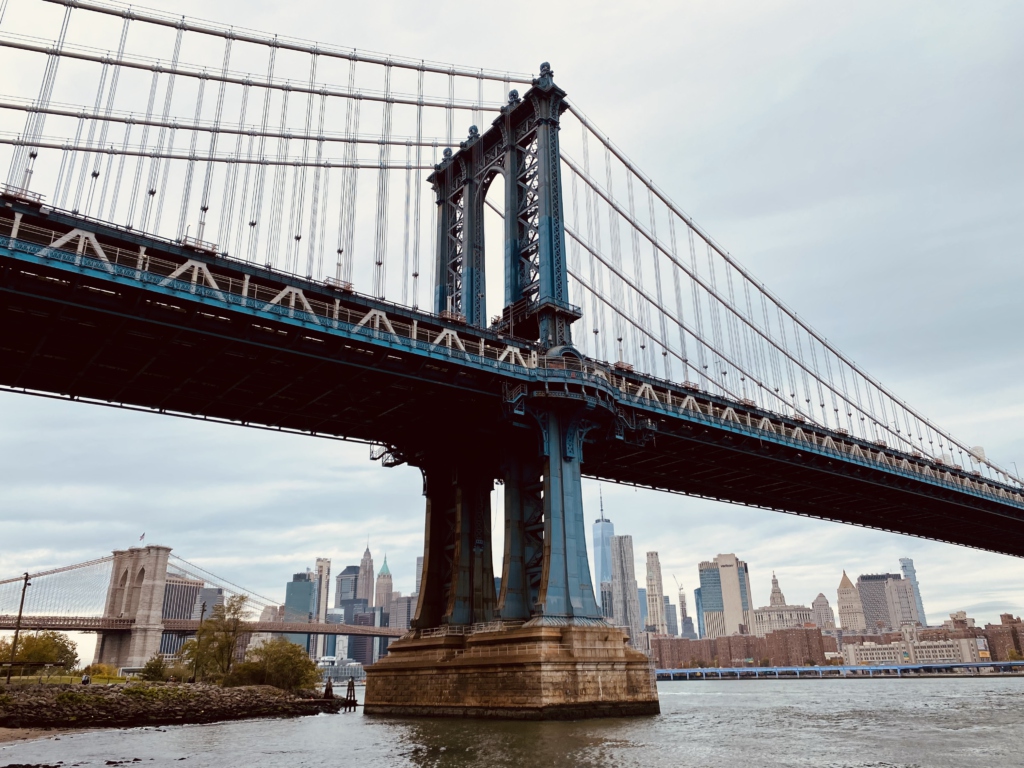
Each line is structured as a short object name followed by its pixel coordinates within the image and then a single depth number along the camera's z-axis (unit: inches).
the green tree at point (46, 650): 3228.3
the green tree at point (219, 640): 2869.1
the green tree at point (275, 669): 2780.5
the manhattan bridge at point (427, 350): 1471.5
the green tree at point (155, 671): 3107.8
